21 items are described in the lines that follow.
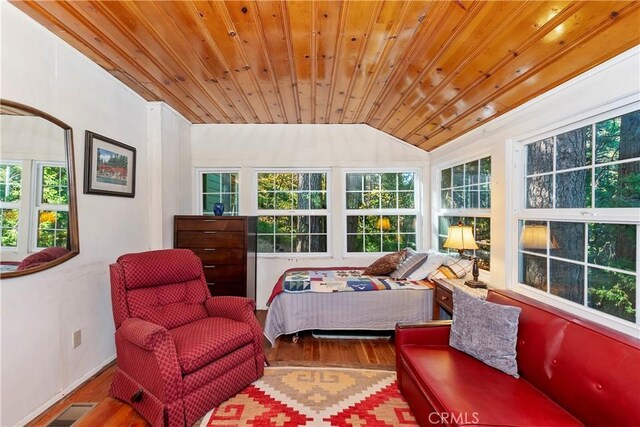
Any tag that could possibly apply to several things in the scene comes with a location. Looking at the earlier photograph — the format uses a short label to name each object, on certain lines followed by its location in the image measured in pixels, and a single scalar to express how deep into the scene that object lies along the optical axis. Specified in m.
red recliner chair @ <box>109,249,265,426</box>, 1.63
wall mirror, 1.59
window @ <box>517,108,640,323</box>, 1.51
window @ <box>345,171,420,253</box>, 3.95
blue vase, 3.38
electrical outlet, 2.04
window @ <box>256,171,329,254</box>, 3.93
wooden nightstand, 2.29
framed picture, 2.17
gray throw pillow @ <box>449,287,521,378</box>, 1.58
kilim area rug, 1.73
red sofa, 1.14
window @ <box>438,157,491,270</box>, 2.74
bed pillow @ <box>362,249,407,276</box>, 3.22
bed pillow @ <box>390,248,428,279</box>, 3.07
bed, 2.75
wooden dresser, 3.11
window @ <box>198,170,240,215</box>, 3.91
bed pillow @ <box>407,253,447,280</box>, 3.00
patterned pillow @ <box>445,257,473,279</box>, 2.80
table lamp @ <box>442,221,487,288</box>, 2.46
